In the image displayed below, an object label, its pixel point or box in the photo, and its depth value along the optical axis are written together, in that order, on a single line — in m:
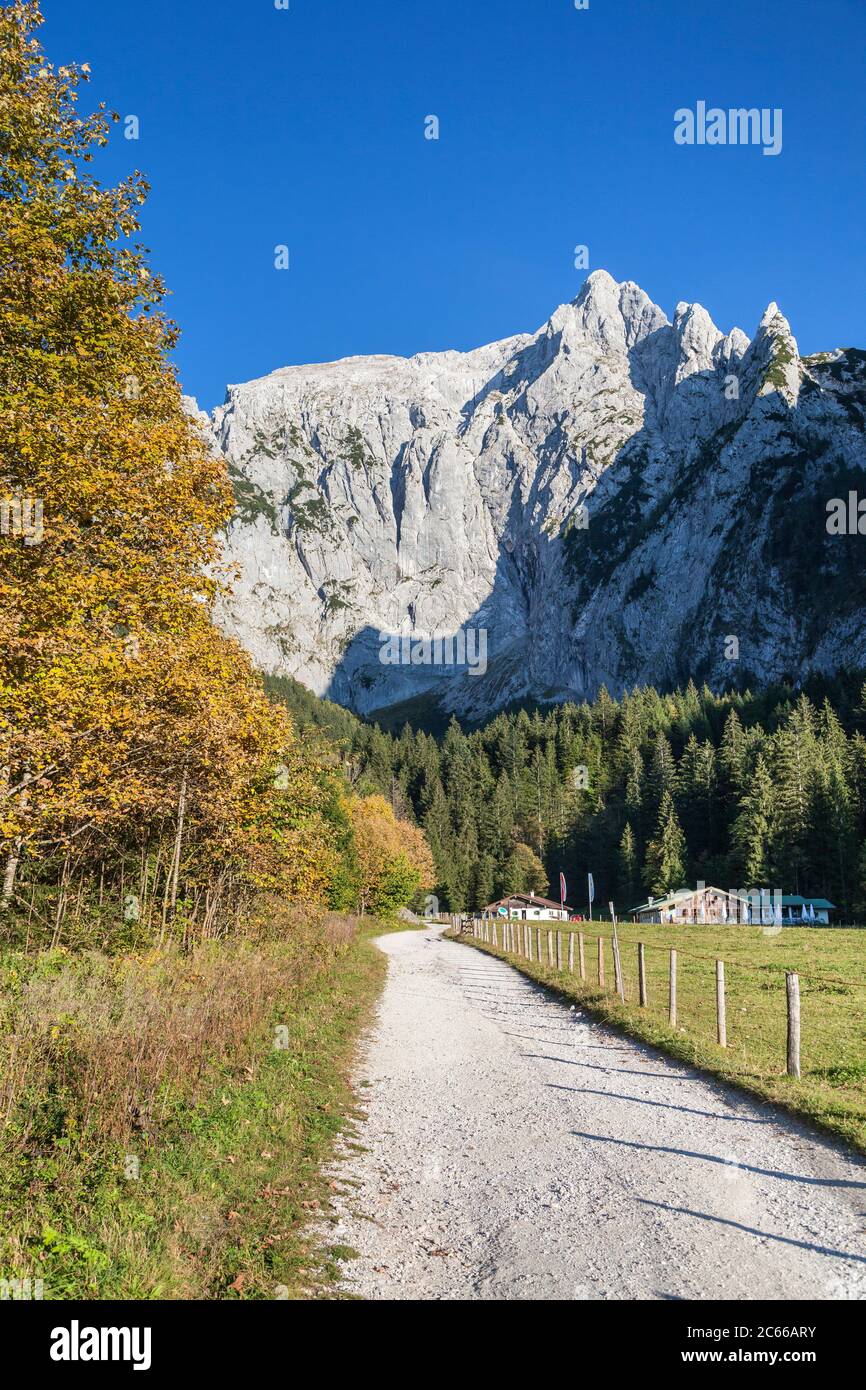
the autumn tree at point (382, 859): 75.12
